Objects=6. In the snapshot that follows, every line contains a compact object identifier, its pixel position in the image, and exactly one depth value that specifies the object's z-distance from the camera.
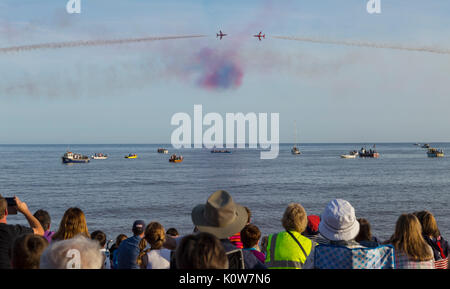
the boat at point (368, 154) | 156.10
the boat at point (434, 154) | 153.57
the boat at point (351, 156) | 156.61
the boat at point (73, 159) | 126.56
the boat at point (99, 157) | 159.12
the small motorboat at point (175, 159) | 134.38
